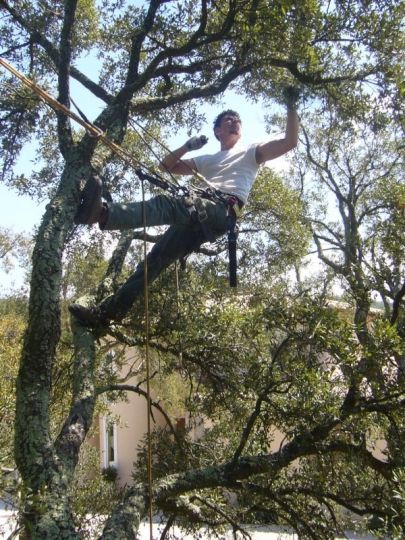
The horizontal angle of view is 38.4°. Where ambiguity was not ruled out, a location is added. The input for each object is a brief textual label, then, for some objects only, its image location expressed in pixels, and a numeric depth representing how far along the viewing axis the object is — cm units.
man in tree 360
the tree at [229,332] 347
